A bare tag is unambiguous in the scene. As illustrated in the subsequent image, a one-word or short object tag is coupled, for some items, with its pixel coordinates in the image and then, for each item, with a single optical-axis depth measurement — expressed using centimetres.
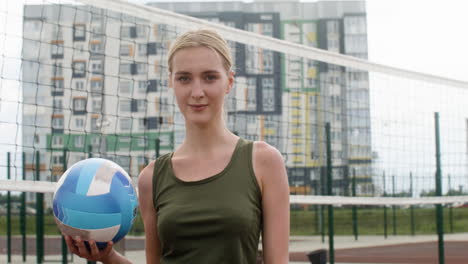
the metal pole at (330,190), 781
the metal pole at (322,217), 1495
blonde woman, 204
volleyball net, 638
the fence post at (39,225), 937
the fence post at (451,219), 1958
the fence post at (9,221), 1097
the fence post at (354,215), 1500
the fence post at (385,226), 1863
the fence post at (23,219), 1106
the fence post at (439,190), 804
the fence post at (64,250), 900
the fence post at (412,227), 2000
